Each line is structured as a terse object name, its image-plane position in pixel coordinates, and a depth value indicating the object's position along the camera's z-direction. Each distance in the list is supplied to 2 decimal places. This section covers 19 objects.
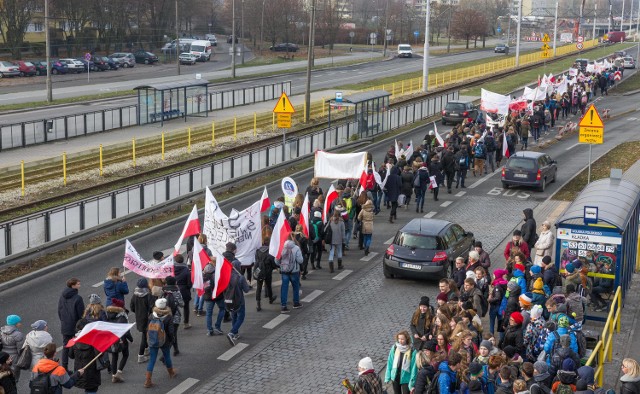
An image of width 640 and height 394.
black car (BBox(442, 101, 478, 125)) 48.34
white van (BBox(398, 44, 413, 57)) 101.62
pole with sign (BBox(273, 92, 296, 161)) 33.22
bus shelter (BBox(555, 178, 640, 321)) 18.66
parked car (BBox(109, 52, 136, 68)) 84.69
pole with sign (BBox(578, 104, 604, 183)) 25.06
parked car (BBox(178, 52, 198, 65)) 91.06
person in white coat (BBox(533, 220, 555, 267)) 20.59
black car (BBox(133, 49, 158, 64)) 90.75
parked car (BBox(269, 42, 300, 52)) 104.54
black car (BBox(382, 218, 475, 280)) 20.67
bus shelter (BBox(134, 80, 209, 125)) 46.75
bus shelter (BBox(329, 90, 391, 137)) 42.38
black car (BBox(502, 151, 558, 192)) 31.75
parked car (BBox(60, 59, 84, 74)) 78.06
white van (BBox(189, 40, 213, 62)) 95.34
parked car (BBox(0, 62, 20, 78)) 72.00
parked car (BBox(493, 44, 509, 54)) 109.38
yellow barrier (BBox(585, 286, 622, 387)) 14.66
